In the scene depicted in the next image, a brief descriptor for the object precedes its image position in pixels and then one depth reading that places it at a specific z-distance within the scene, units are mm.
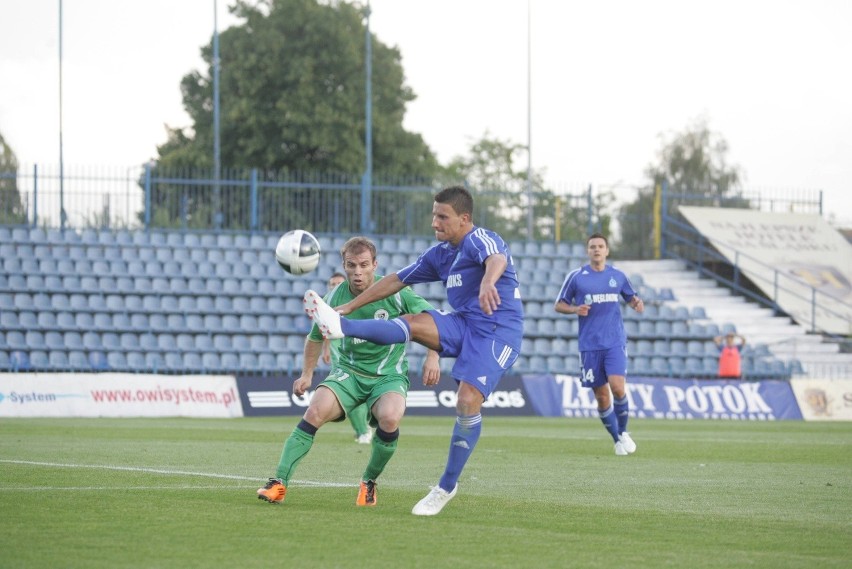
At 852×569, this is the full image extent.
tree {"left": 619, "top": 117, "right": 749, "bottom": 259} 70188
